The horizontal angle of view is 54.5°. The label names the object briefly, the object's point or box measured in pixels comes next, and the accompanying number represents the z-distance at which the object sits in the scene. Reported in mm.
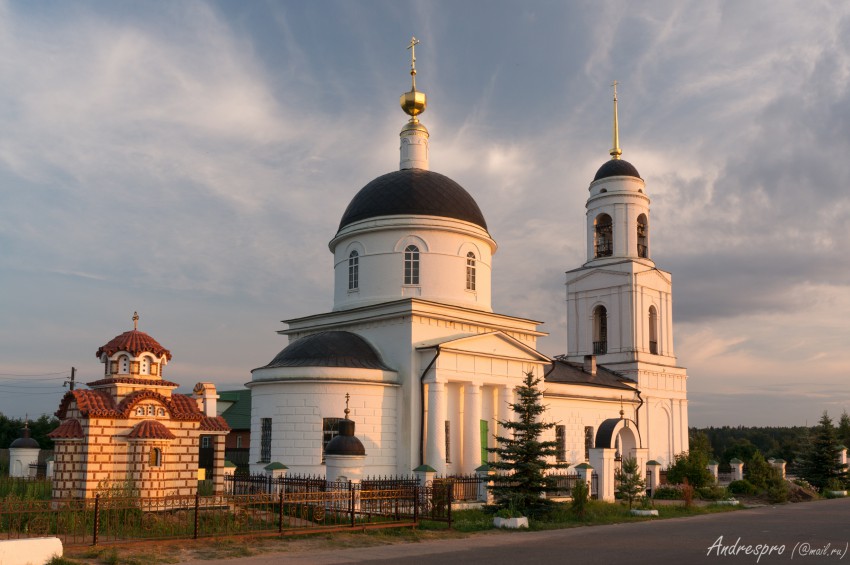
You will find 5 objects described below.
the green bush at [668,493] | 29312
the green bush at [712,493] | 28641
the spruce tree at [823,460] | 36156
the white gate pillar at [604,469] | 24703
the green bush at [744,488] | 30859
